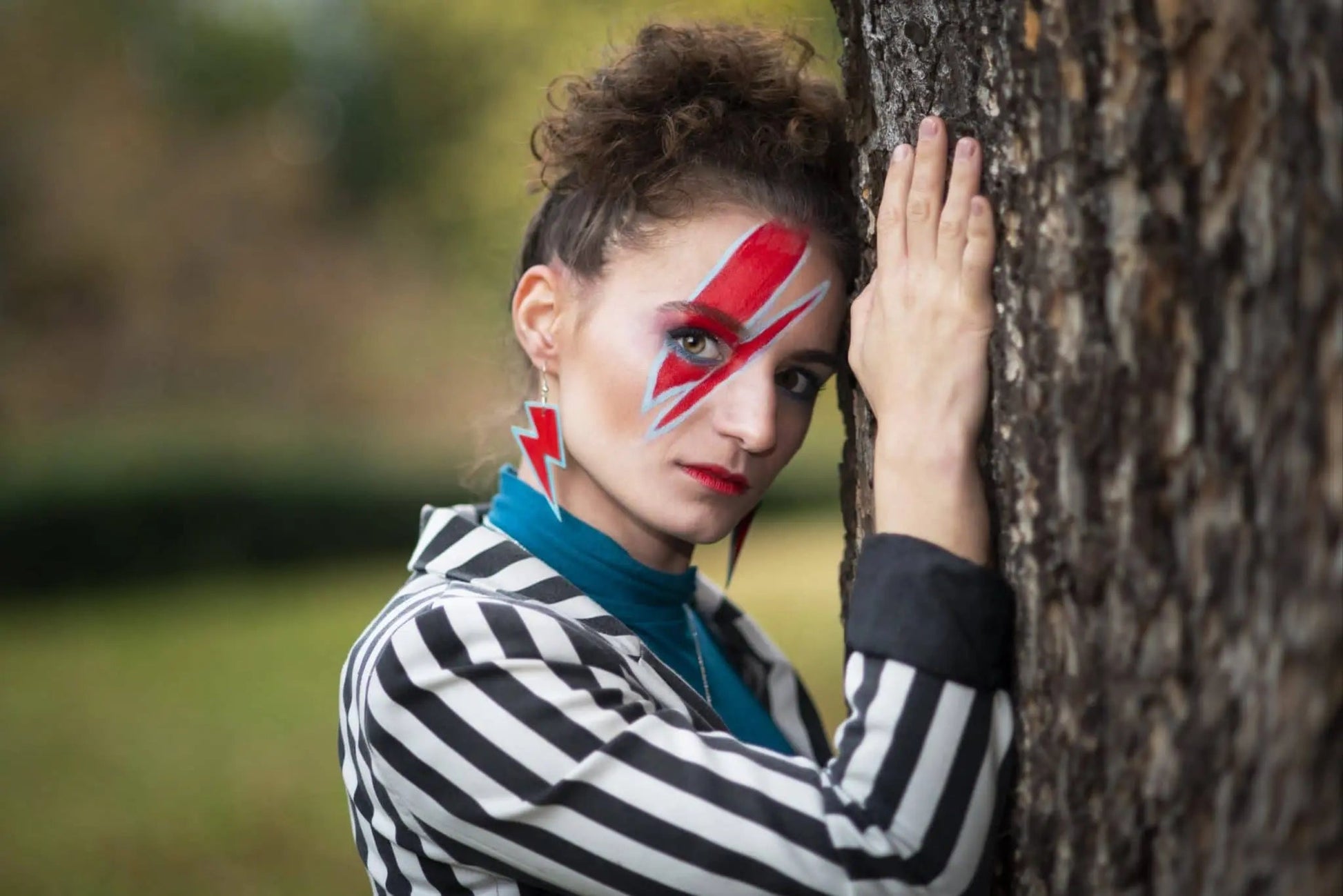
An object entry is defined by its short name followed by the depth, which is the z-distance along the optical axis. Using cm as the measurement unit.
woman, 269
